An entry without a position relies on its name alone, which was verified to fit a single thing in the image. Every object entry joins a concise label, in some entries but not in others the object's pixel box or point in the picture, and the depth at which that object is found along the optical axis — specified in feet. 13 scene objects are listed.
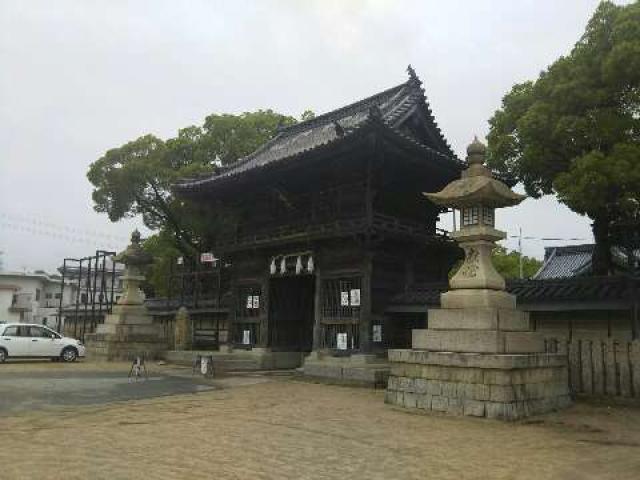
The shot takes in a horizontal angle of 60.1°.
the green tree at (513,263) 156.15
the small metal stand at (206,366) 61.93
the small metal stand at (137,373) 58.08
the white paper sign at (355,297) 63.67
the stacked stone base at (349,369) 54.24
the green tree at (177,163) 110.73
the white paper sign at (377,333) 63.21
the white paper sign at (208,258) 91.28
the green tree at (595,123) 44.34
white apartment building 185.98
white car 76.81
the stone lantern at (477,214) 41.14
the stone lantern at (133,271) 89.51
